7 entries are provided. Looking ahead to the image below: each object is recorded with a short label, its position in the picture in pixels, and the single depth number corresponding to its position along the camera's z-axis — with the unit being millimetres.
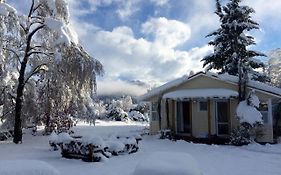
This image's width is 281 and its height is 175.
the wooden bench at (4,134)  11806
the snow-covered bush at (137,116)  25693
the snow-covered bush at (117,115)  24999
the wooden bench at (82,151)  7762
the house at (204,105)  11453
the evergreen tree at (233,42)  17725
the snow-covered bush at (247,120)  10576
